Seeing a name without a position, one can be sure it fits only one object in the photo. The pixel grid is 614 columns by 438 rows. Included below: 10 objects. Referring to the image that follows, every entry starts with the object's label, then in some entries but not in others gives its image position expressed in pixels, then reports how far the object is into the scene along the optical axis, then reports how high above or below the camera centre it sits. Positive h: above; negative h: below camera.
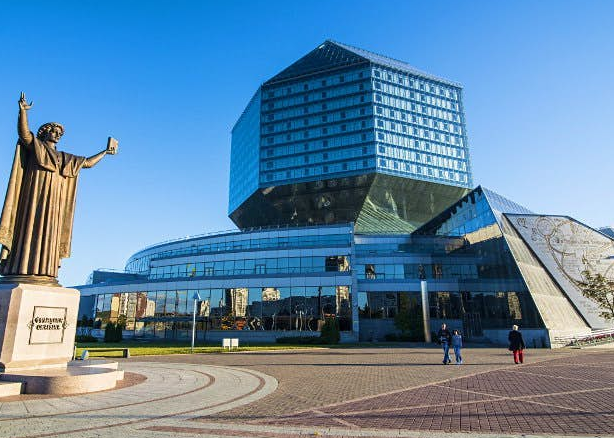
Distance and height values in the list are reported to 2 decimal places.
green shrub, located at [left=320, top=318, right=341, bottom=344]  39.19 -1.93
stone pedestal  10.12 -0.23
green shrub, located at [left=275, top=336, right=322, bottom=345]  39.38 -2.57
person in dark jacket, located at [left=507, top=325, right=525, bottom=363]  19.52 -1.59
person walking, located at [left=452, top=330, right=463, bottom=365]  19.62 -1.57
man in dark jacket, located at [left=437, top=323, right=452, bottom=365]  19.61 -1.40
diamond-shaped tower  80.31 +34.06
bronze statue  11.14 +3.12
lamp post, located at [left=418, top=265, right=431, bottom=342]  42.00 -0.25
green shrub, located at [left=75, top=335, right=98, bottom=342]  42.92 -2.35
